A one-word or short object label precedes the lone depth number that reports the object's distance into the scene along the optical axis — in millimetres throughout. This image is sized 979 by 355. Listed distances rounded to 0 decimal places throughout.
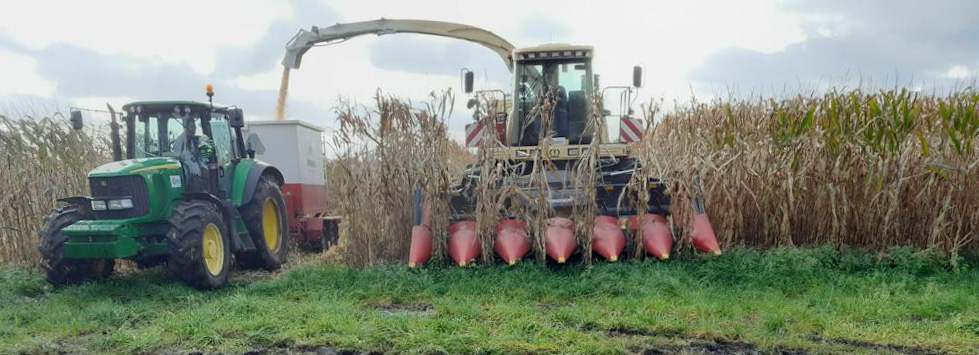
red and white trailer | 9750
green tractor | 6410
